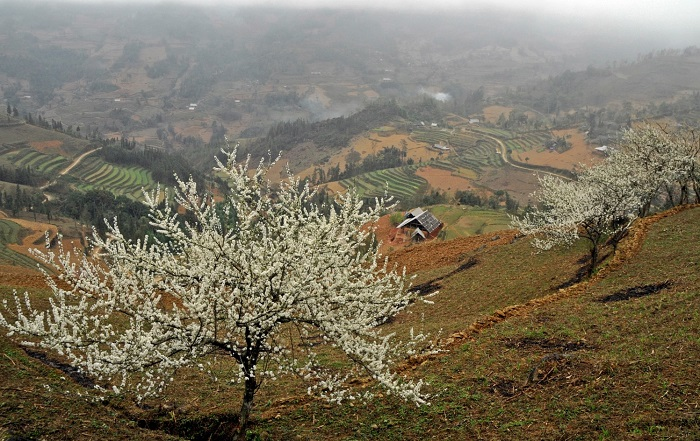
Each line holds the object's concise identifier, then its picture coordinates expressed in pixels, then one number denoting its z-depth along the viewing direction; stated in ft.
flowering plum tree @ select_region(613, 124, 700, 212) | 110.93
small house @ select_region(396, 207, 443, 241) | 224.33
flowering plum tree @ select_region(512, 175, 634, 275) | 82.17
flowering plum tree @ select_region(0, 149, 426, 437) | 35.68
